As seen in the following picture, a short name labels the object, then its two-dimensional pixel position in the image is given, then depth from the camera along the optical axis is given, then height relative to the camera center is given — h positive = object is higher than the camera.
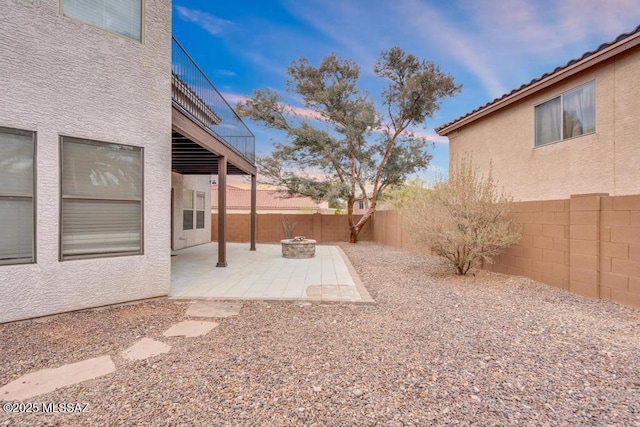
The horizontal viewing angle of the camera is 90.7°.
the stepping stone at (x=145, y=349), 3.15 -1.44
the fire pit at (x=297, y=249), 10.00 -1.17
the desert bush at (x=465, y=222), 6.58 -0.20
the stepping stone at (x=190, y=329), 3.71 -1.44
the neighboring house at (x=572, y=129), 6.12 +2.00
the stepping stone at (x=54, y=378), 2.53 -1.45
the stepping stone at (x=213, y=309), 4.42 -1.42
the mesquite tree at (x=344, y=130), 14.39 +3.97
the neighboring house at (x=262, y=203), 29.35 +0.88
